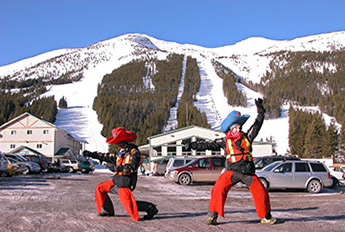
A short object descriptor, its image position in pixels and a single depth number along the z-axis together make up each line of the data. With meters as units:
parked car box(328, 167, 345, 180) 31.59
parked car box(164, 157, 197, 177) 22.00
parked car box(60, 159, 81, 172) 33.62
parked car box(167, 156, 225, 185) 18.36
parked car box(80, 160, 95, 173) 34.25
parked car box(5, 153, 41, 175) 24.02
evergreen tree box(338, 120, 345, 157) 60.47
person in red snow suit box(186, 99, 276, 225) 6.22
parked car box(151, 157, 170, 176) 29.06
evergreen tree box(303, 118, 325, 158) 62.53
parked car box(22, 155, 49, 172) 26.55
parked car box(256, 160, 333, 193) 14.80
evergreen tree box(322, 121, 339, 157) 62.47
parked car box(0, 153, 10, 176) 18.89
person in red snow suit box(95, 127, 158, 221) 6.60
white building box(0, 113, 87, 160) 56.66
